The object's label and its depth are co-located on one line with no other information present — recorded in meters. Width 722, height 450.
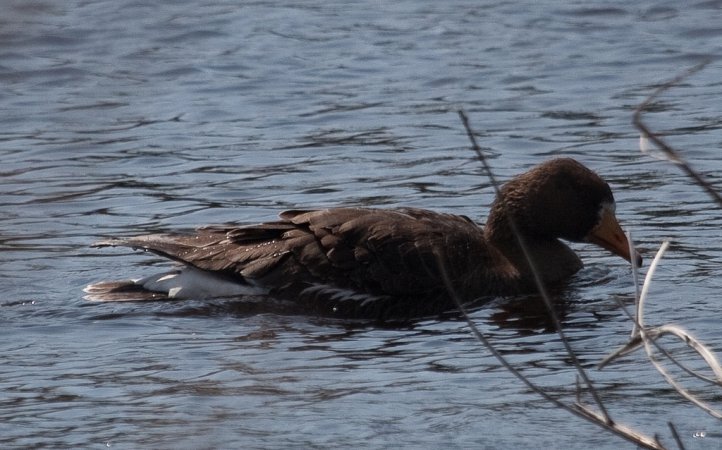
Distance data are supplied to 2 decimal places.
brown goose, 17.28
